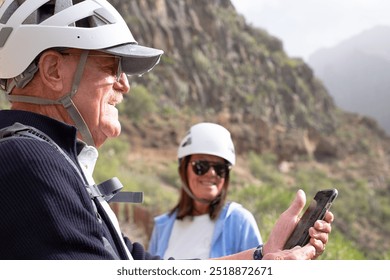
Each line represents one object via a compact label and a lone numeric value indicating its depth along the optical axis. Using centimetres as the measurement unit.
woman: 360
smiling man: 147
